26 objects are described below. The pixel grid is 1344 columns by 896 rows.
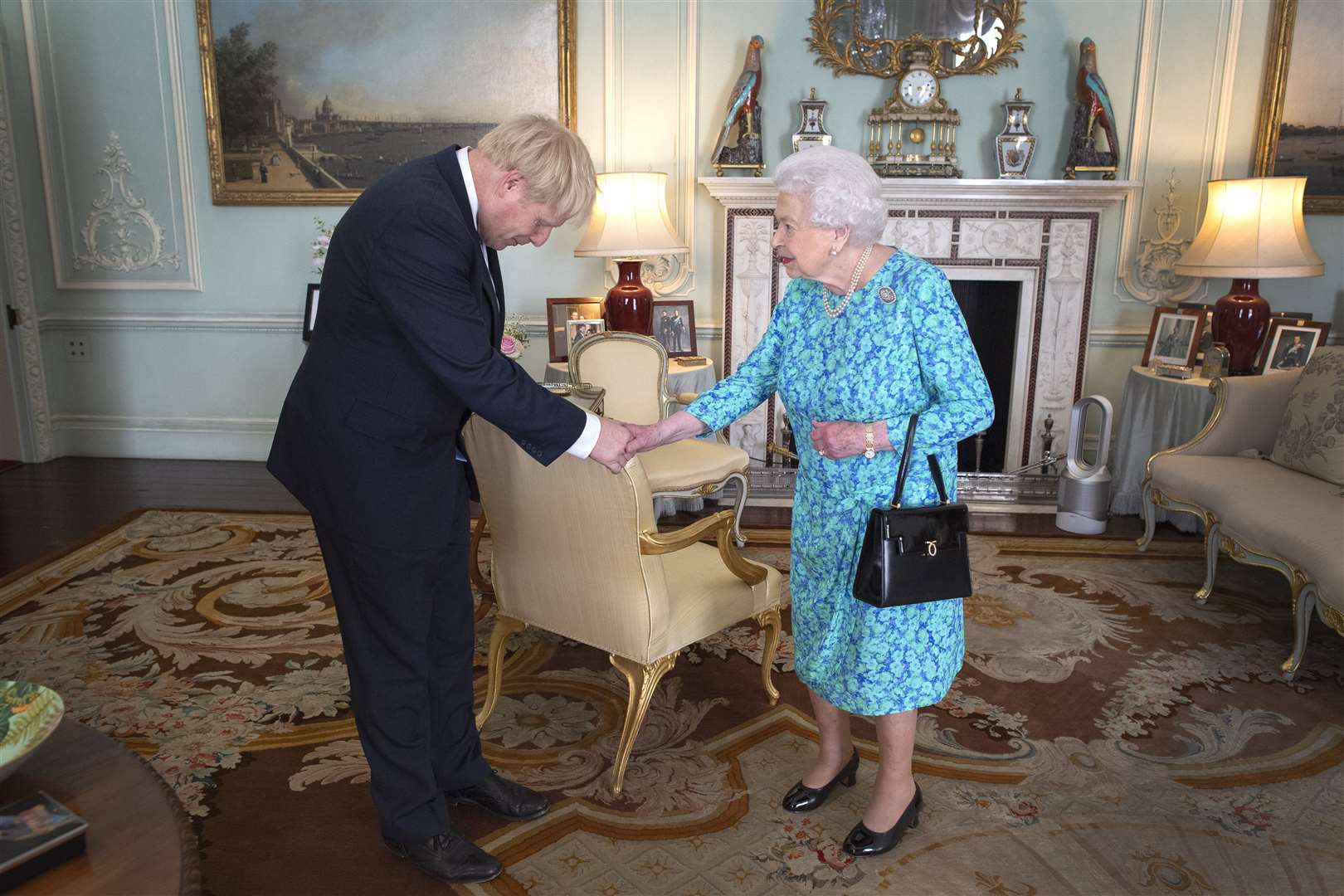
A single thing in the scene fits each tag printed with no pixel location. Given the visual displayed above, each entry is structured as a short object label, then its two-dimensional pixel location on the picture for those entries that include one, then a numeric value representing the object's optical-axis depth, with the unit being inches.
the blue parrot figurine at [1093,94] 185.9
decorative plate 59.2
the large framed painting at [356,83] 203.6
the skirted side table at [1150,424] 171.5
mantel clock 192.7
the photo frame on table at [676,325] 201.2
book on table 52.0
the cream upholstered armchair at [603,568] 87.0
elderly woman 76.1
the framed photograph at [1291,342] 172.2
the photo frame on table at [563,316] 195.6
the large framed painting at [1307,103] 187.5
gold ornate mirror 191.2
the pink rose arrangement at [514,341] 161.2
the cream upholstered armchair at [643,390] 157.0
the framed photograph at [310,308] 213.3
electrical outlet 227.0
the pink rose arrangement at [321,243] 204.4
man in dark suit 71.1
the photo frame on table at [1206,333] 181.9
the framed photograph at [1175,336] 183.6
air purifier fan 176.1
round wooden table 52.3
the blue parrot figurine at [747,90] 190.9
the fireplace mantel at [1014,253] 189.9
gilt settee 117.8
